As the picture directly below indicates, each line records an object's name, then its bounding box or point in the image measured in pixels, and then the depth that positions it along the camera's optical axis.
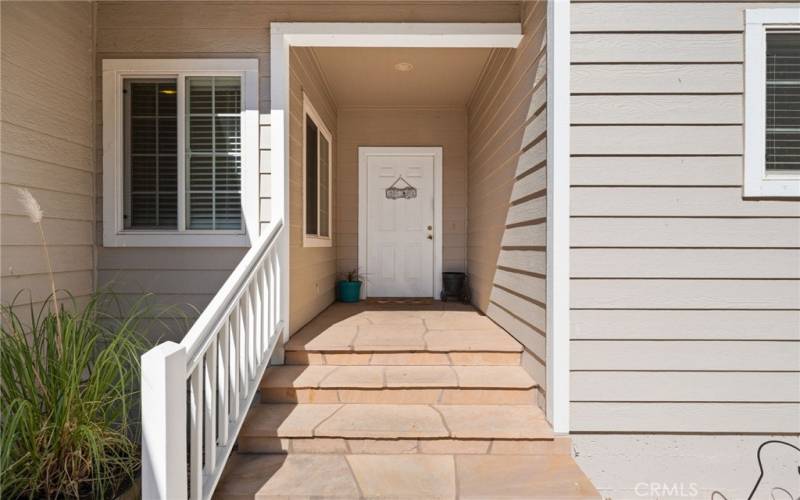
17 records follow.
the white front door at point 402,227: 5.30
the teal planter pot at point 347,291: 4.94
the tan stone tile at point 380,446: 2.17
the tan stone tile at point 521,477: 1.88
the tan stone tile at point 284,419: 2.20
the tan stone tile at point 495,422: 2.19
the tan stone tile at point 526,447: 2.17
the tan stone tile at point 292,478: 1.89
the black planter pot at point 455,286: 5.06
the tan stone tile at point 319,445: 2.18
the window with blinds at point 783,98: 2.22
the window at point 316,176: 3.76
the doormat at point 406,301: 4.89
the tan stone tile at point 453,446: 2.18
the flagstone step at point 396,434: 2.17
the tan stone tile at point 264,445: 2.18
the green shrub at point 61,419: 1.61
